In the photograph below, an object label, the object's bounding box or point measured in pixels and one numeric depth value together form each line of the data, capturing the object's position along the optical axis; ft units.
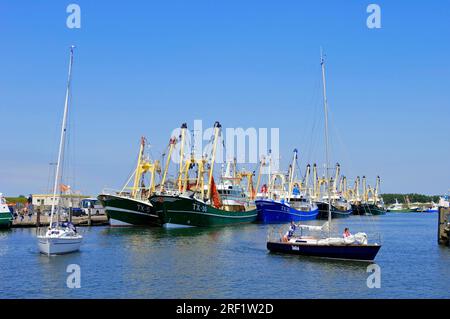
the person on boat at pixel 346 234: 152.56
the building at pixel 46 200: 441.72
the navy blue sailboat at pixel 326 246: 149.18
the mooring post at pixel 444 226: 197.10
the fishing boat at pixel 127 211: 287.69
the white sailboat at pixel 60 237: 159.22
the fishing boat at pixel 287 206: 379.96
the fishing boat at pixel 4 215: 269.44
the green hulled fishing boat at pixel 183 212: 273.95
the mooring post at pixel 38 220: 272.10
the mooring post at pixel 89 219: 307.56
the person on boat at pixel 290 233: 168.72
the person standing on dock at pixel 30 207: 319.88
